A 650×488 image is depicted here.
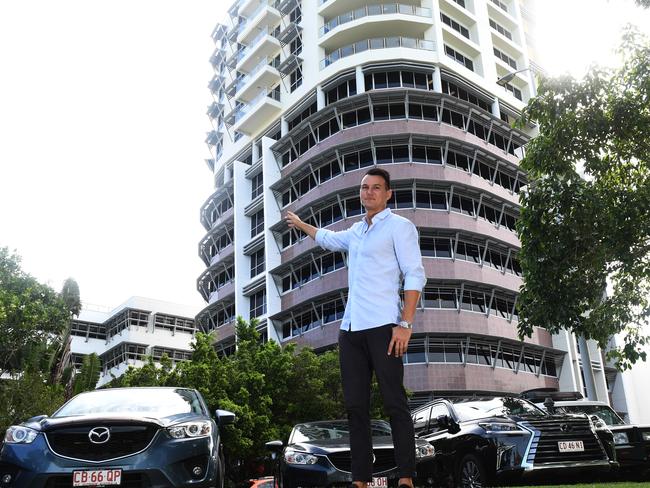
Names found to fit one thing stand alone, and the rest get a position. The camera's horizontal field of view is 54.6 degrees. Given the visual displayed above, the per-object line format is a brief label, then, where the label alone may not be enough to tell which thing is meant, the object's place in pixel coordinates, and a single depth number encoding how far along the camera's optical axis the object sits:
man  3.59
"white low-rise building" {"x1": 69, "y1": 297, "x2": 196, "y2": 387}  60.53
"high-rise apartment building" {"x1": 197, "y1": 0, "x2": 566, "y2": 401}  35.91
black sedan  6.60
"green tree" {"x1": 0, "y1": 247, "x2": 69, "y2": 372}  24.44
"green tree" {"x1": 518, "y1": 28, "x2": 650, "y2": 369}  12.46
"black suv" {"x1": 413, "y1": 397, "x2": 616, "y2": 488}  7.36
